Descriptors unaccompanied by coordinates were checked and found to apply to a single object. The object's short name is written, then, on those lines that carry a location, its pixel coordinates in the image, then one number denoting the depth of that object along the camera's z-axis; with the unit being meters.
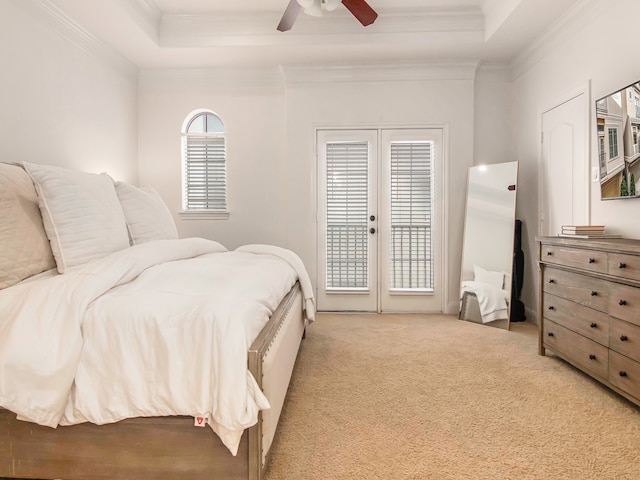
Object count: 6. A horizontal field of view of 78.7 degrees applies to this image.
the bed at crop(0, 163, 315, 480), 1.31
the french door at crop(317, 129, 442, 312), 4.16
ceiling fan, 2.64
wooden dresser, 2.00
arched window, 4.41
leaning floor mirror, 3.64
